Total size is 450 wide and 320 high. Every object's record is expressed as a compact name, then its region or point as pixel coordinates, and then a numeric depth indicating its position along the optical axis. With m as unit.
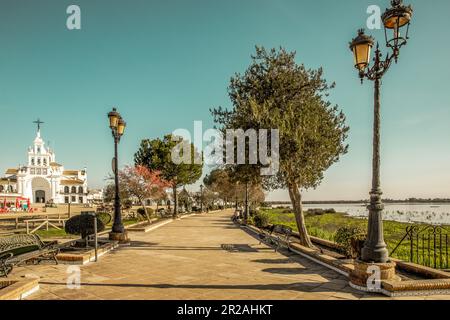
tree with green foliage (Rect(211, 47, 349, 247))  9.47
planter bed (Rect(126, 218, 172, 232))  16.60
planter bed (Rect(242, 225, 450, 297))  5.23
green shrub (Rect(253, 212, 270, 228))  18.53
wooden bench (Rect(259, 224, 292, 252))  10.29
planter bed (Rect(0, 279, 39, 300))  4.81
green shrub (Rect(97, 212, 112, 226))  18.52
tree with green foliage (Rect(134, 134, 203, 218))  34.34
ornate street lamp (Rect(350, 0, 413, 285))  5.68
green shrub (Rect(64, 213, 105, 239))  9.37
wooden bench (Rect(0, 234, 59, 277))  6.30
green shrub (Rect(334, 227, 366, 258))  7.70
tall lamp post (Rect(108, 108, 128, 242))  11.54
